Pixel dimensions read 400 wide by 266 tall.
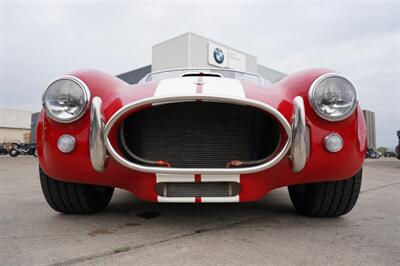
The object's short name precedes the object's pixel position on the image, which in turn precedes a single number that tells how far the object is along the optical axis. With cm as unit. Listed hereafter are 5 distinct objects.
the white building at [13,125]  4538
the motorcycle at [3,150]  2304
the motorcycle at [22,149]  1902
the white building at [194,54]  2004
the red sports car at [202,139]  163
